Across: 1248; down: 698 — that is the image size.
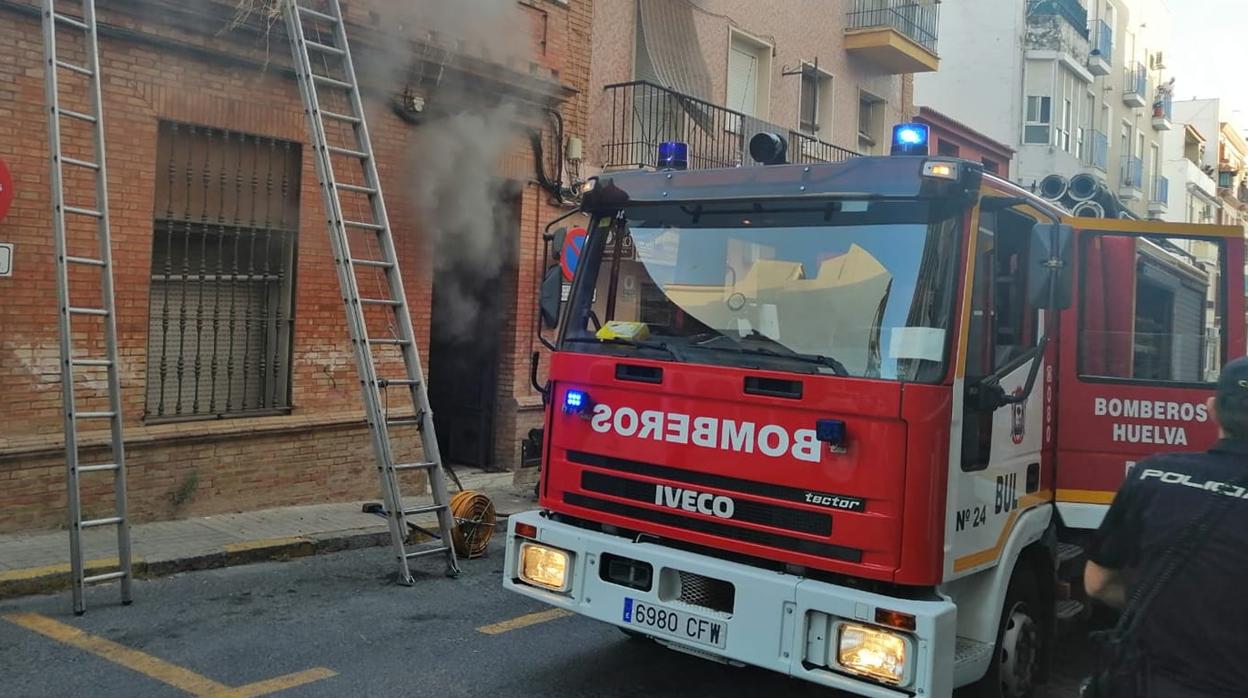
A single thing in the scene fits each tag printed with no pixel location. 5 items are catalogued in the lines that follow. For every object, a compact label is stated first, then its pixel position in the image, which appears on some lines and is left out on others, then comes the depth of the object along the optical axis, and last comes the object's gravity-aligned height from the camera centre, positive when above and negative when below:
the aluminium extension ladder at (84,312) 5.53 +0.00
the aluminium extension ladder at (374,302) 6.48 +0.13
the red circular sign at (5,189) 6.99 +0.80
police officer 2.43 -0.49
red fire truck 3.77 -0.29
